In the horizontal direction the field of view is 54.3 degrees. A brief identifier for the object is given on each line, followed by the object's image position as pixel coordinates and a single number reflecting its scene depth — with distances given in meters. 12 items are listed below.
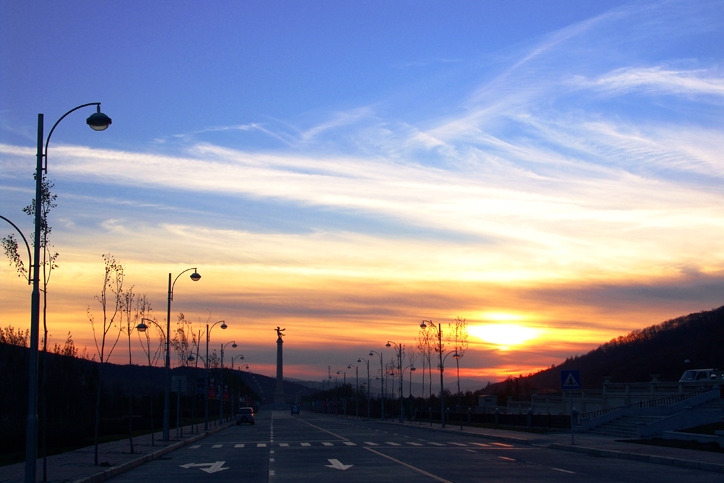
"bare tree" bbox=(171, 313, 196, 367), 52.38
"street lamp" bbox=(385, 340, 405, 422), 81.57
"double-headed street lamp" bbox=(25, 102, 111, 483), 15.20
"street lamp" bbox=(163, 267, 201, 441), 35.28
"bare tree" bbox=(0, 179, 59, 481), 18.42
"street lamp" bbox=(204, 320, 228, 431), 47.76
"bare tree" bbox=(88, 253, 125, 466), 22.39
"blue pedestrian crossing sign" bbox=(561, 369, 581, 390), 32.34
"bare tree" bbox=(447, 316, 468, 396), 65.05
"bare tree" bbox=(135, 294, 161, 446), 32.16
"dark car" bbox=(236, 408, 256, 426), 73.94
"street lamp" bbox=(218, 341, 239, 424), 66.62
